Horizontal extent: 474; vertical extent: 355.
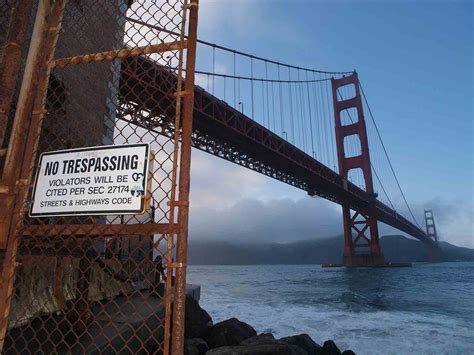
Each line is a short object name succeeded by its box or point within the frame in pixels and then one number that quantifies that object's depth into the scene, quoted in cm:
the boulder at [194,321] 659
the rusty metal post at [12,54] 193
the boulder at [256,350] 466
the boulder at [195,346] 521
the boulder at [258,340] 574
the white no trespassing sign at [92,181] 163
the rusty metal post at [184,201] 151
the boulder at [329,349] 645
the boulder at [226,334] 612
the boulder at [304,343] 646
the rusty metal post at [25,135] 178
